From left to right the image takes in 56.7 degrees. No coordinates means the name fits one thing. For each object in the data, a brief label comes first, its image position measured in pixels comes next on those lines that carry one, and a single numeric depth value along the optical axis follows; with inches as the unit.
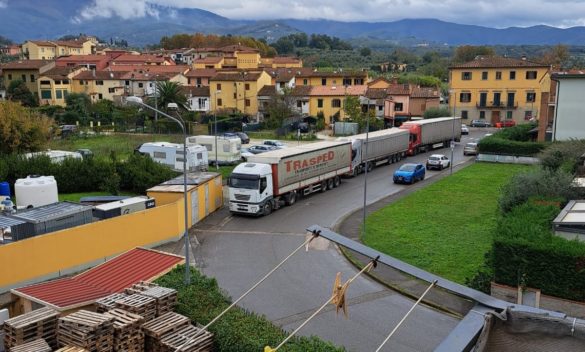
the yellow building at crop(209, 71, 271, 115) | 2827.3
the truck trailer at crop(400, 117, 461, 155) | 1886.1
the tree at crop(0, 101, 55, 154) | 1414.9
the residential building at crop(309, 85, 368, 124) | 2628.0
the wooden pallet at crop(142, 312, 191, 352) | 502.3
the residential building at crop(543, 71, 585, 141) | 1614.2
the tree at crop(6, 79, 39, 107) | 2994.6
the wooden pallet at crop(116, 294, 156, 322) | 523.2
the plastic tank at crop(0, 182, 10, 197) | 1205.7
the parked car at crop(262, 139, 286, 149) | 1852.7
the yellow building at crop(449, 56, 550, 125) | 2546.8
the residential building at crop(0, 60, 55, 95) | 3193.9
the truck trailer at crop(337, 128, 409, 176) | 1530.5
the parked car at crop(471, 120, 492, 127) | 2650.1
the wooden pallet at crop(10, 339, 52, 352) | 478.3
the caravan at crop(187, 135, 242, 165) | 1662.2
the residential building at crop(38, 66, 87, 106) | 3100.4
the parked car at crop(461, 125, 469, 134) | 2418.8
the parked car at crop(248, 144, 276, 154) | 1760.6
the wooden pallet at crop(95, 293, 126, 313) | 541.4
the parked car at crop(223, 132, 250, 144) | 2155.5
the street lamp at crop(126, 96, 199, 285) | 603.5
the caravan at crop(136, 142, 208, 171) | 1512.1
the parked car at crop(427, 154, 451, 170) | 1632.6
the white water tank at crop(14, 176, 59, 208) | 1087.0
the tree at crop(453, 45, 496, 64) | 5334.6
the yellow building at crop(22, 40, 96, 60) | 5103.3
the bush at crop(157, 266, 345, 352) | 451.5
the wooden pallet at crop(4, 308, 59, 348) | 497.4
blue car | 1422.4
